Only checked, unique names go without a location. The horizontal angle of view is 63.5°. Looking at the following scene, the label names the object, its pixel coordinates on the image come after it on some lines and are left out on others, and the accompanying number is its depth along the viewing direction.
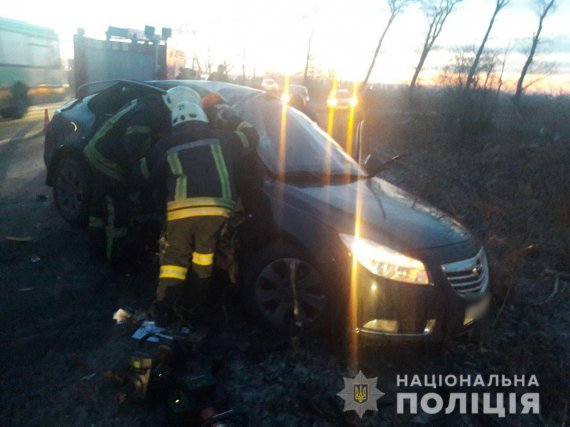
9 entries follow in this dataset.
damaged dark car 2.77
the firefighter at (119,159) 3.70
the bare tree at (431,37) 35.09
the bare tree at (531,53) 28.00
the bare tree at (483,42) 23.36
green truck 13.23
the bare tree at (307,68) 48.50
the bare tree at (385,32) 36.50
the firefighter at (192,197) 2.98
